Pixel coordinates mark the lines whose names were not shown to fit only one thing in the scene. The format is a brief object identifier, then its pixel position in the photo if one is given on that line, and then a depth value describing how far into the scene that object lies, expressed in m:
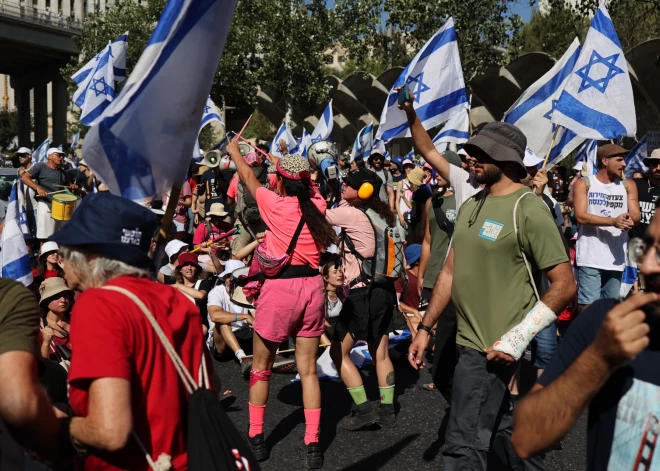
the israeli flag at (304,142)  17.02
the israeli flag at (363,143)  18.33
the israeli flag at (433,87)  8.23
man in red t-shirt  2.31
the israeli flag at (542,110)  8.52
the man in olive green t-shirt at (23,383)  2.29
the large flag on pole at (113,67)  12.24
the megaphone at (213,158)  10.86
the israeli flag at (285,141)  17.19
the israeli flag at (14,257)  5.97
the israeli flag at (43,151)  17.10
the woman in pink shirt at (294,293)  5.21
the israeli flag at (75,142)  24.09
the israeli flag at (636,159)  13.57
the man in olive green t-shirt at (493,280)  3.90
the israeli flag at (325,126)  16.80
